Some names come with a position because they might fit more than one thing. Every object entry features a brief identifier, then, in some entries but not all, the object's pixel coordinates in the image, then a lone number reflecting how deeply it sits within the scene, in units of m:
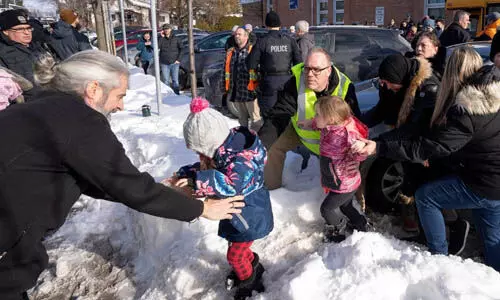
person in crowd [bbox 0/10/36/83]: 4.71
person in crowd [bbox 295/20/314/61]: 6.74
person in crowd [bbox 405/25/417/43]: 13.33
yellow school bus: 14.66
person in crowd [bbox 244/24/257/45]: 6.51
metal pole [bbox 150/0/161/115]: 6.66
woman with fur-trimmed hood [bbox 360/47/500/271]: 2.38
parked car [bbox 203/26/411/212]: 7.56
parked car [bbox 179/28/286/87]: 11.10
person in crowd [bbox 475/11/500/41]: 7.20
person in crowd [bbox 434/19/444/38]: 12.06
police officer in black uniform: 5.71
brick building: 26.75
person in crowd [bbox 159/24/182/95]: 9.98
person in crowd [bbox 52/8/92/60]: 7.54
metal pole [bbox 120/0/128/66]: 11.54
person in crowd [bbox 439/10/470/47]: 7.28
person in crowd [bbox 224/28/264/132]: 5.98
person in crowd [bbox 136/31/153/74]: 12.26
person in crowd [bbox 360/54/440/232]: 2.93
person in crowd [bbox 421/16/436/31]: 12.97
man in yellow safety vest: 3.32
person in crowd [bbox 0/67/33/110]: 2.88
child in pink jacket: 2.88
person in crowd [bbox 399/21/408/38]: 16.20
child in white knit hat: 2.34
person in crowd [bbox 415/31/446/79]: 3.70
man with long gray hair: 1.59
